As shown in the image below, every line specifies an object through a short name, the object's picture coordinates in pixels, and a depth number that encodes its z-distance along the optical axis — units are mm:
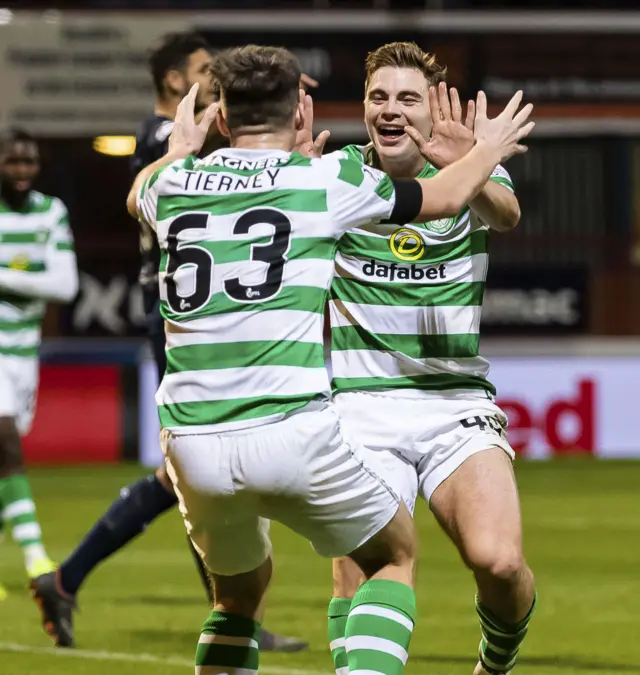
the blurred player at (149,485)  13023
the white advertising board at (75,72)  33437
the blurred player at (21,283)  16047
